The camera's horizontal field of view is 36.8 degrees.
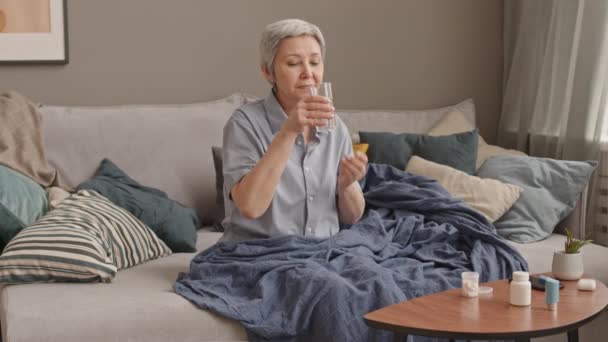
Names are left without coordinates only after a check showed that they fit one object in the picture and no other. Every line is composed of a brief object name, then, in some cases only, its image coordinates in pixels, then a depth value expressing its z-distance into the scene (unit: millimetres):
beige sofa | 2354
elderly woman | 2469
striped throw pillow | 2577
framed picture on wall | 3668
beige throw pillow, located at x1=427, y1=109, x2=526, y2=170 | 3756
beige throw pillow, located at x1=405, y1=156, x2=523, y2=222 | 3311
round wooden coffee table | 1939
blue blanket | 2309
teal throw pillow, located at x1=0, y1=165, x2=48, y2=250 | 2854
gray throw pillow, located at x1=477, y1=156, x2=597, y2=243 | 3316
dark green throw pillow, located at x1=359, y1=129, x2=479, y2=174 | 3611
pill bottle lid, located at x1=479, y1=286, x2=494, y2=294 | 2256
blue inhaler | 2111
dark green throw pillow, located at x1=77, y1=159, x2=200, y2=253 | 3137
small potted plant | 2387
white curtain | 3641
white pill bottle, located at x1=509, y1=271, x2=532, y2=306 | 2139
